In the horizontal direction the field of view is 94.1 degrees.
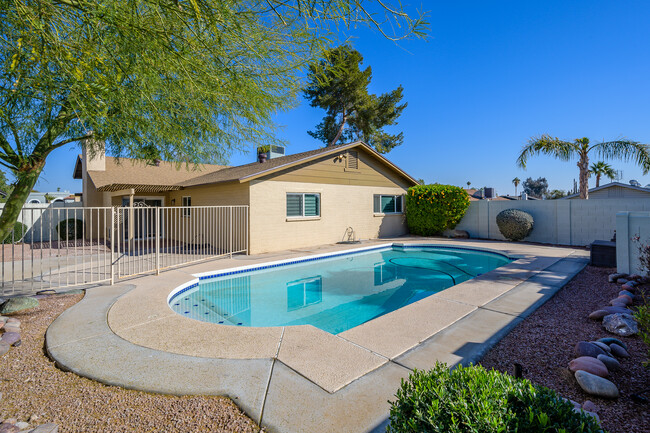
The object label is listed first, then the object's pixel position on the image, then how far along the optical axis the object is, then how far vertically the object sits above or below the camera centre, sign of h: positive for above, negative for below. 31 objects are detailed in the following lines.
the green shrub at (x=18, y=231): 14.78 -0.60
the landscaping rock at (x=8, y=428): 2.19 -1.54
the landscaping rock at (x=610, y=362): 3.00 -1.52
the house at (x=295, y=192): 11.71 +1.11
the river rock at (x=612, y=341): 3.48 -1.52
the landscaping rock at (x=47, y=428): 2.20 -1.55
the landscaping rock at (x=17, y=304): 4.78 -1.40
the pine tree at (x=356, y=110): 20.62 +7.50
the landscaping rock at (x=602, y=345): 3.32 -1.49
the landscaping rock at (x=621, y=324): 3.87 -1.50
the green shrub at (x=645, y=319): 2.54 -1.00
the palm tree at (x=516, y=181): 66.81 +6.96
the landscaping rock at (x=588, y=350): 3.23 -1.51
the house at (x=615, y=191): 22.34 +1.53
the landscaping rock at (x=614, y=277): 6.58 -1.45
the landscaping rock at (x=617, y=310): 4.40 -1.46
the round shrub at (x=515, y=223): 13.73 -0.50
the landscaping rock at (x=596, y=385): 2.57 -1.52
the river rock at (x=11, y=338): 3.74 -1.50
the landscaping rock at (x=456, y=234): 15.83 -1.11
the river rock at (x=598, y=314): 4.38 -1.51
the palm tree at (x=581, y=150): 13.30 +2.86
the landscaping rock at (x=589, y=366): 2.84 -1.49
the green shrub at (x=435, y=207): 15.85 +0.32
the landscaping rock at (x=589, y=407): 2.40 -1.57
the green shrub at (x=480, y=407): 1.47 -1.02
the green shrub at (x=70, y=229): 15.15 -0.57
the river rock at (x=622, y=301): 4.80 -1.46
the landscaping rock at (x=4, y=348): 3.51 -1.53
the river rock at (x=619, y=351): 3.31 -1.55
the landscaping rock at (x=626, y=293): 5.19 -1.45
